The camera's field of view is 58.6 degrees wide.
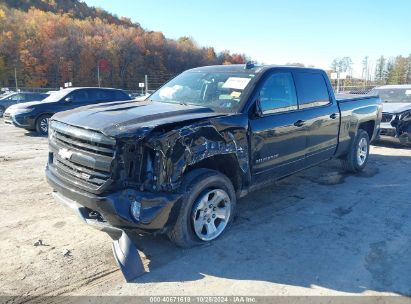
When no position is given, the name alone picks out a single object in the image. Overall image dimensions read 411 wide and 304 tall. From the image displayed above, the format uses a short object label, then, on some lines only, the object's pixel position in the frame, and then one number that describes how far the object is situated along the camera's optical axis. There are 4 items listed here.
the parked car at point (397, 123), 9.70
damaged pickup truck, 3.32
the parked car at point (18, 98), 21.81
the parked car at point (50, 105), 12.48
